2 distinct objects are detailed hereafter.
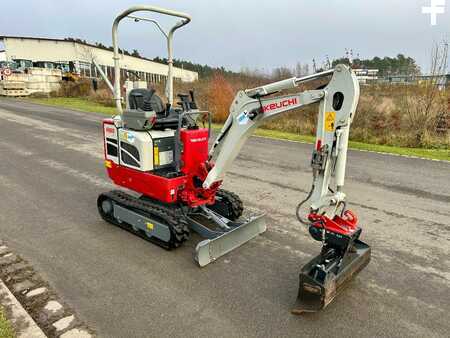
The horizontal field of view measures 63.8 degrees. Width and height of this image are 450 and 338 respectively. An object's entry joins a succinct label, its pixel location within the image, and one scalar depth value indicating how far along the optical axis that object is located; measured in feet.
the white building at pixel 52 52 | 155.22
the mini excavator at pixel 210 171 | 12.20
